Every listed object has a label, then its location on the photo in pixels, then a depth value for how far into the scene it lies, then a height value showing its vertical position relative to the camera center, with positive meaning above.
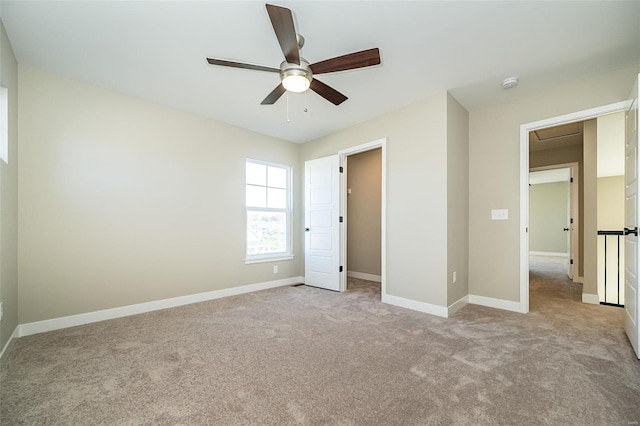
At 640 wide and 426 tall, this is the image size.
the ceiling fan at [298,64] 1.76 +1.07
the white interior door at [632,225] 2.16 -0.10
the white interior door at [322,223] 4.37 -0.16
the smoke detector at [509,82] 2.84 +1.34
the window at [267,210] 4.41 +0.05
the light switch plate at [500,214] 3.40 -0.02
